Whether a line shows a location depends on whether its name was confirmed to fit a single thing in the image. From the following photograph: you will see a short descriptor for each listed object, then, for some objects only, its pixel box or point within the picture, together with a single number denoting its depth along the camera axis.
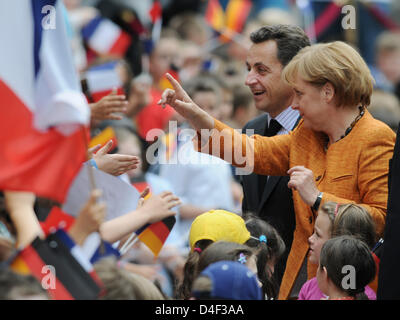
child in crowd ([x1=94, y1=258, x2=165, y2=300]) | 7.57
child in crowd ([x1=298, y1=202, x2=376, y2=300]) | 8.66
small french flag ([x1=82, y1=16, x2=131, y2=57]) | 19.95
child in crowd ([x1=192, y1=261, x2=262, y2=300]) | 7.15
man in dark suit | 10.41
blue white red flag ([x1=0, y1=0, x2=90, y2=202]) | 7.52
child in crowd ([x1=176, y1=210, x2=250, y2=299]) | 9.06
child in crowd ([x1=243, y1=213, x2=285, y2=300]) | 8.96
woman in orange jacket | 8.94
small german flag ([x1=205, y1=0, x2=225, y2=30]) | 23.36
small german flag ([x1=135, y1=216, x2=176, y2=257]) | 9.68
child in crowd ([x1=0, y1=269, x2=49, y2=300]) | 6.83
